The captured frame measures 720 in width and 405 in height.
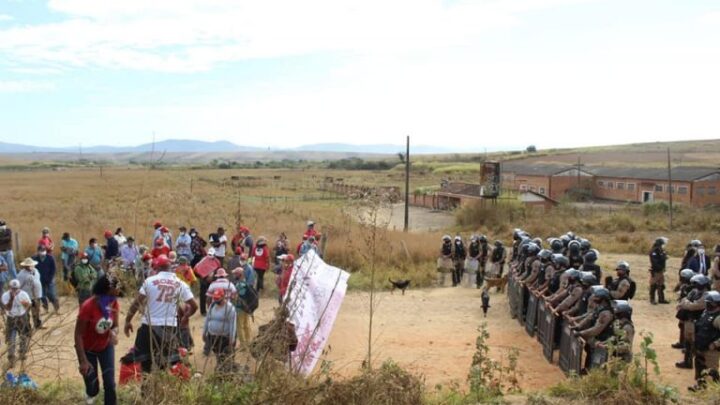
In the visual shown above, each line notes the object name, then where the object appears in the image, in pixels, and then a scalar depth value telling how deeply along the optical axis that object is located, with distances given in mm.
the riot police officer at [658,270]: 13891
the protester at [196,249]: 15094
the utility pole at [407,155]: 29242
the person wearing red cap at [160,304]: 6883
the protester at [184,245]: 14724
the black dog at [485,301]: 13148
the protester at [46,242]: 12539
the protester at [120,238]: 14809
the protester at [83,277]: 11906
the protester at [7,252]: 12641
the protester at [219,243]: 14024
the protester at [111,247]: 14773
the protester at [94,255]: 13578
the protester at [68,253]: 14511
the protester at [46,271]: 12305
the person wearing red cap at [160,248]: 12497
